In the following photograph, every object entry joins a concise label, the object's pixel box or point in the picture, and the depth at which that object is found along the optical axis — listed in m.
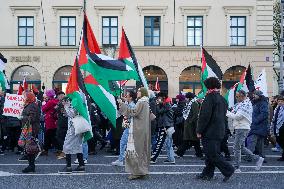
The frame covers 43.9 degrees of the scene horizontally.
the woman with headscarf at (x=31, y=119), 7.28
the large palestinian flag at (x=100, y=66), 7.54
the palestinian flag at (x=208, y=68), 9.44
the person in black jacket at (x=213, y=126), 6.37
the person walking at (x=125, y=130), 7.38
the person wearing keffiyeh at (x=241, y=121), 7.39
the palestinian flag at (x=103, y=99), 7.54
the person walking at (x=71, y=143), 7.10
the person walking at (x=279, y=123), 9.34
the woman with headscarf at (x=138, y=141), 6.66
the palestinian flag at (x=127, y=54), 7.64
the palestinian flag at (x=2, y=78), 9.74
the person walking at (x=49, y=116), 9.84
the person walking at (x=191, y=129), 9.30
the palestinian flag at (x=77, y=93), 7.16
